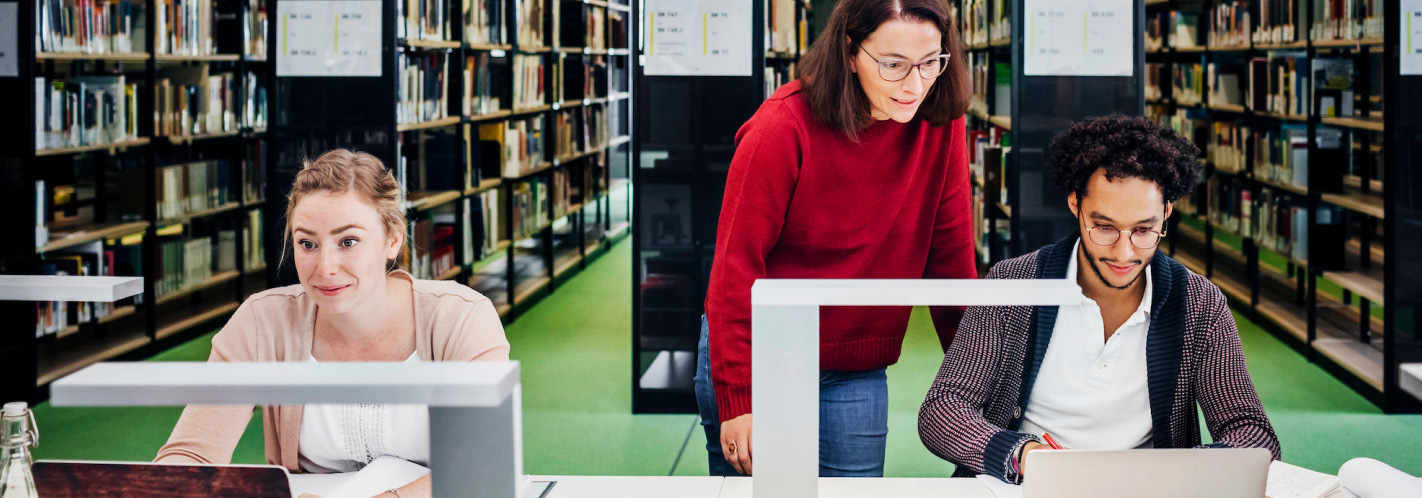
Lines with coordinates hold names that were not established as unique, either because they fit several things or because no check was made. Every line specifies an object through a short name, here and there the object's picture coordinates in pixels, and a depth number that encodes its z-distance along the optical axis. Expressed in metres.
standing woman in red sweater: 1.65
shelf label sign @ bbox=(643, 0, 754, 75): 3.79
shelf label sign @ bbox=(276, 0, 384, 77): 3.65
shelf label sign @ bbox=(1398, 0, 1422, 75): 3.73
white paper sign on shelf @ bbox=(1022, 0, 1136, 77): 3.51
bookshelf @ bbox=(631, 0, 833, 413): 3.86
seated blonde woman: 1.65
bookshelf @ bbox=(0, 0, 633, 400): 3.85
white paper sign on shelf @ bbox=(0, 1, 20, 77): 3.82
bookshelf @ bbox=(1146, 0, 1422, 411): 4.02
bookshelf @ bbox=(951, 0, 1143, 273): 3.56
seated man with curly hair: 1.67
